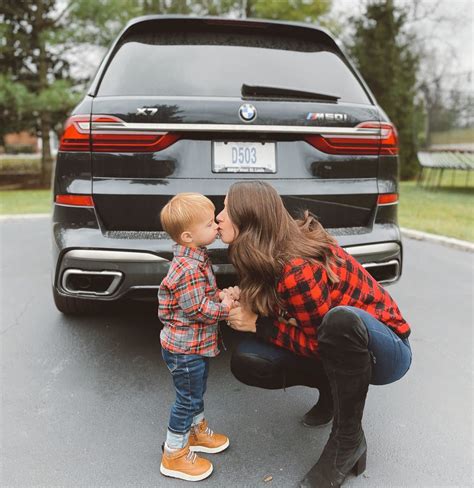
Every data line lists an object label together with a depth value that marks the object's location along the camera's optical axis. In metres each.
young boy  1.86
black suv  2.44
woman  1.75
